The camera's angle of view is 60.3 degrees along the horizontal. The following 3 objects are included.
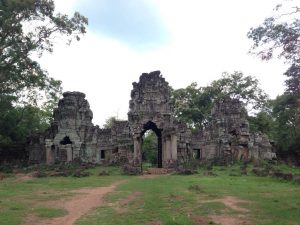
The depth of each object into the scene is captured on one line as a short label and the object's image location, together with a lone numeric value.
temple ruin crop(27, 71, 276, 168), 20.94
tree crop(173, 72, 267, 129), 33.54
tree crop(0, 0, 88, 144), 16.77
